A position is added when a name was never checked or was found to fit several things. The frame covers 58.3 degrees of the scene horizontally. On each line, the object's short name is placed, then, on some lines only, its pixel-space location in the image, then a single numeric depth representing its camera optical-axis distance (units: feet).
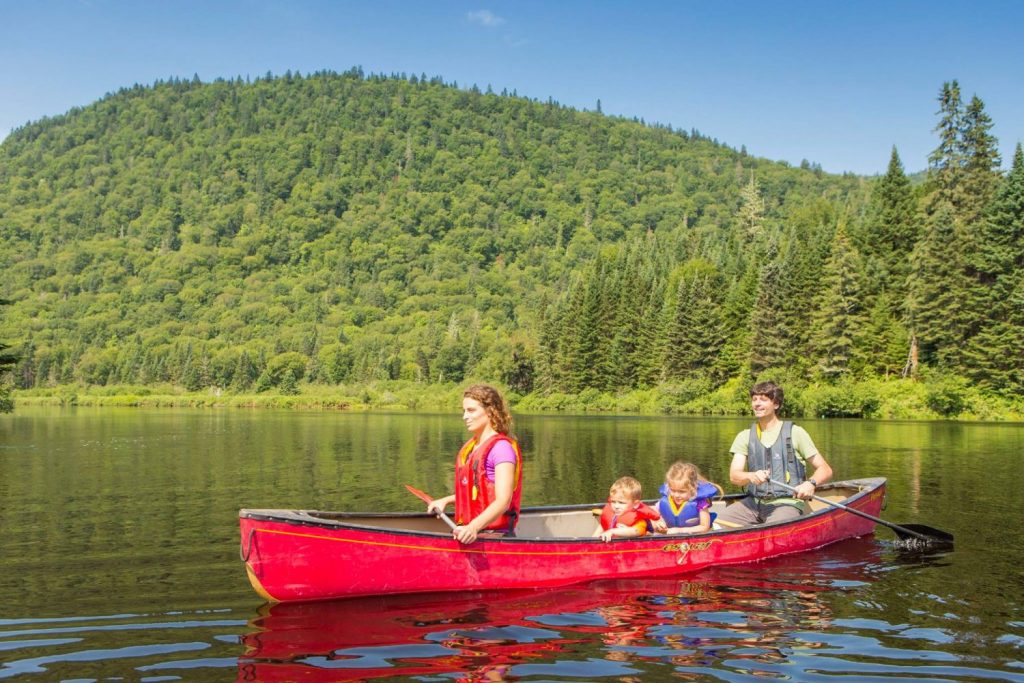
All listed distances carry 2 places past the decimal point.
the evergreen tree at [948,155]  247.50
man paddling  47.52
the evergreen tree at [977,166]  236.02
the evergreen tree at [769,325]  256.11
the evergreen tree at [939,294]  212.43
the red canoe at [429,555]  35.88
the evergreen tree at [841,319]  237.86
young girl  45.93
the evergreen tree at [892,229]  252.85
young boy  43.83
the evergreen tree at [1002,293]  197.47
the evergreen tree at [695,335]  288.92
